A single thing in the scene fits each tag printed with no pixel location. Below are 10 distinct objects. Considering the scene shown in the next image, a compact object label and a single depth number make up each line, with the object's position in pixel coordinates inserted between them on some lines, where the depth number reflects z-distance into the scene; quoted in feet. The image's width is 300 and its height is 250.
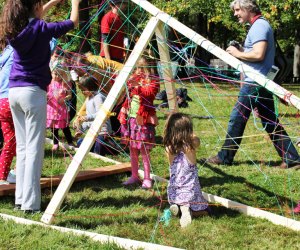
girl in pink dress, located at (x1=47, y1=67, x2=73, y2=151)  19.88
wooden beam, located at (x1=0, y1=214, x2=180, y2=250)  10.02
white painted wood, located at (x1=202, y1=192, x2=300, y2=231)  11.70
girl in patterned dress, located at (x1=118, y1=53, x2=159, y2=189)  14.64
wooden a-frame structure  11.03
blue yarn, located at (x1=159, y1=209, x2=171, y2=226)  11.85
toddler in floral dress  12.30
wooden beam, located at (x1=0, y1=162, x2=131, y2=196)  13.71
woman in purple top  11.32
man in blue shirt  16.28
